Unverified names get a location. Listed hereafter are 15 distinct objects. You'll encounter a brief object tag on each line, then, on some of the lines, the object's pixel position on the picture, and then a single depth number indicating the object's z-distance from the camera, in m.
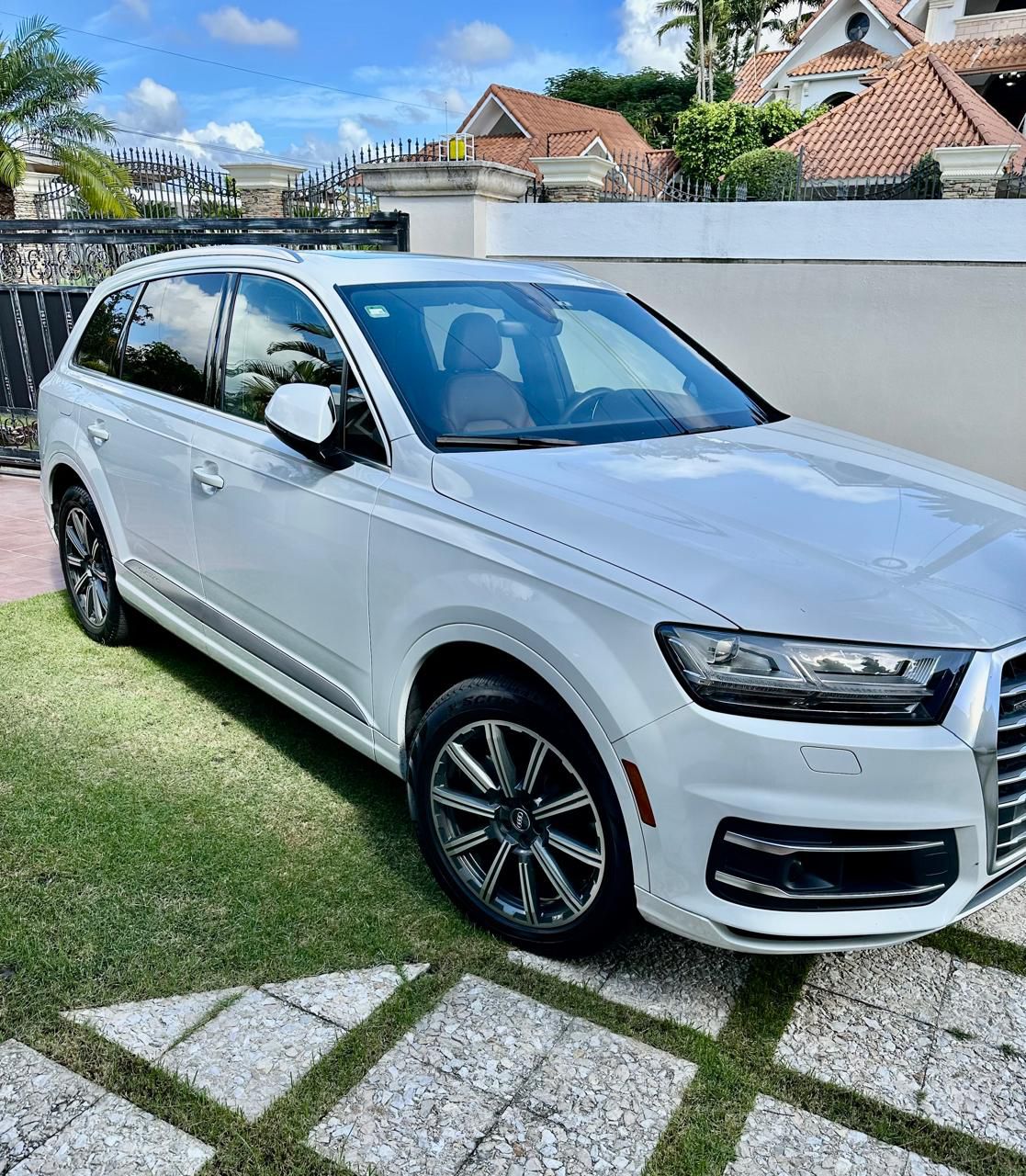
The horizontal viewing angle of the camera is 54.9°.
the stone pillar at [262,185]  10.60
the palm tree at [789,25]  66.29
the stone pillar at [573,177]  8.56
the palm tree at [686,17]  67.36
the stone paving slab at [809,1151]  2.07
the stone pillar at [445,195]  8.03
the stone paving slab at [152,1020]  2.37
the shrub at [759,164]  22.81
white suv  2.12
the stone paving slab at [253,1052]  2.24
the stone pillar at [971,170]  8.14
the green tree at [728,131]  33.75
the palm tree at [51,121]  19.77
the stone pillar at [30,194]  18.72
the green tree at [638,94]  60.28
